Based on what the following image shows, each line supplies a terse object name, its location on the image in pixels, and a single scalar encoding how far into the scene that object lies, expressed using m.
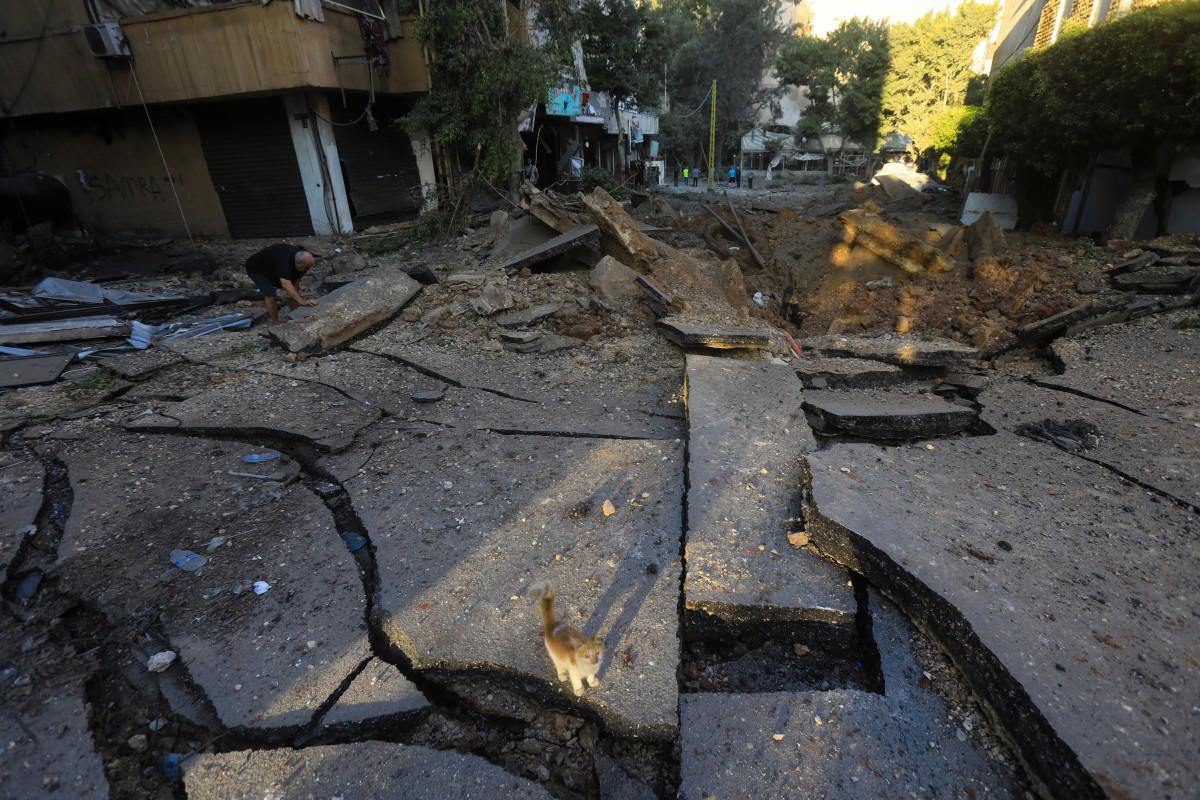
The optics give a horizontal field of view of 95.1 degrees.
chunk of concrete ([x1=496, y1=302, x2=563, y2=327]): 5.54
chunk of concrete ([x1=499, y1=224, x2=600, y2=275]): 6.74
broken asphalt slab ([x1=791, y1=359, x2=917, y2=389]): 4.20
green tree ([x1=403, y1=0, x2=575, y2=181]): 9.23
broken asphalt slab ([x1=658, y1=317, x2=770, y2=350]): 4.52
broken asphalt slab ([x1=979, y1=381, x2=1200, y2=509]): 2.72
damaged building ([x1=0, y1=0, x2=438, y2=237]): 9.42
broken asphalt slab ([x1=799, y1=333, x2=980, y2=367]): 4.32
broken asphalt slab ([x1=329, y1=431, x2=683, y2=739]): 1.93
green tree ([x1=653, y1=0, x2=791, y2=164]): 32.31
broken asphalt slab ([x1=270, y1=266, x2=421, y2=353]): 5.25
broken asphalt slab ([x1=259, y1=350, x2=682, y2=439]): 3.85
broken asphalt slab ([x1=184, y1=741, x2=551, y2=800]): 1.59
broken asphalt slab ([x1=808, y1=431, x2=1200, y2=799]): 1.49
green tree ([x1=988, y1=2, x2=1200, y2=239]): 6.54
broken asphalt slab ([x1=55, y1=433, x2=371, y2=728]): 1.96
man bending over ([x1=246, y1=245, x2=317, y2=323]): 5.75
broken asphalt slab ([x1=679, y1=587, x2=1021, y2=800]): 1.55
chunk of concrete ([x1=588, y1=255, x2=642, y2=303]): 6.02
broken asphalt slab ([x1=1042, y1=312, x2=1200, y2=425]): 3.60
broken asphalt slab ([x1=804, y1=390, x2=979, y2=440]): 3.41
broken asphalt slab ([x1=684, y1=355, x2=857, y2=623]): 2.09
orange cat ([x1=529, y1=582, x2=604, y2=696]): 1.66
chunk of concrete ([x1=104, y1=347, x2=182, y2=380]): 4.86
